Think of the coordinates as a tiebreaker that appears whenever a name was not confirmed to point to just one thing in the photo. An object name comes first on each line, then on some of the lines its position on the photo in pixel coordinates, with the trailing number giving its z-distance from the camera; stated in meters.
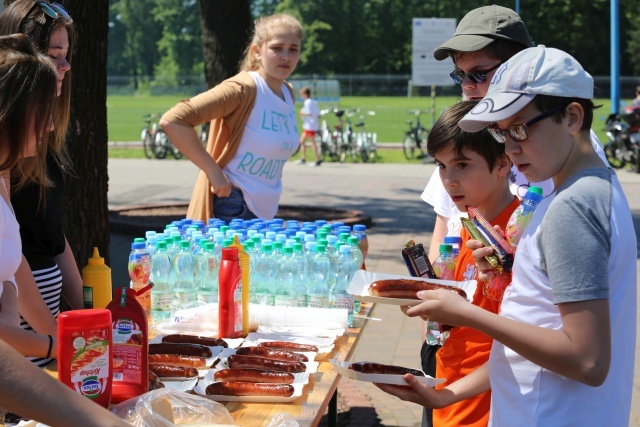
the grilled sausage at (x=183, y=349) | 3.28
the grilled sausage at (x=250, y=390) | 2.89
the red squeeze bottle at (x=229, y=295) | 3.53
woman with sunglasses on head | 3.76
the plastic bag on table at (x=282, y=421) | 2.63
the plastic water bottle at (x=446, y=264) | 3.46
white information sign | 22.27
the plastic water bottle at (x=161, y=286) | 4.08
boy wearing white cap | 2.18
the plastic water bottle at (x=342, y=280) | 4.17
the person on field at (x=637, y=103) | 20.91
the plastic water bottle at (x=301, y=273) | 4.01
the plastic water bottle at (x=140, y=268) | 4.06
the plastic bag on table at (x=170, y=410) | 2.49
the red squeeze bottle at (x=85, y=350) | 2.47
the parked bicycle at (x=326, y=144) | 24.12
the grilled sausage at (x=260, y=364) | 3.10
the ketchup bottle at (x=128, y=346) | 2.74
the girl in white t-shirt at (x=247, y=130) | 5.50
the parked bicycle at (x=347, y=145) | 24.36
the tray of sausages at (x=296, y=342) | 3.46
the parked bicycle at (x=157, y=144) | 25.16
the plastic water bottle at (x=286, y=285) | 4.07
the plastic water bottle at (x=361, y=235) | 4.62
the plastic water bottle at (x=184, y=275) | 4.11
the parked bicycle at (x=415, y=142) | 25.20
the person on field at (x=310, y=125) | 23.38
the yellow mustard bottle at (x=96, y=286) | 3.16
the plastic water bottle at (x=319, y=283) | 4.12
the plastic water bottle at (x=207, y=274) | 4.06
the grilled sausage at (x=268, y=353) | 3.26
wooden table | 2.75
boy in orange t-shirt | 3.18
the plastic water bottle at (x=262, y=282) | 4.06
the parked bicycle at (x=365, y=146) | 24.25
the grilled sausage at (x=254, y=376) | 2.97
